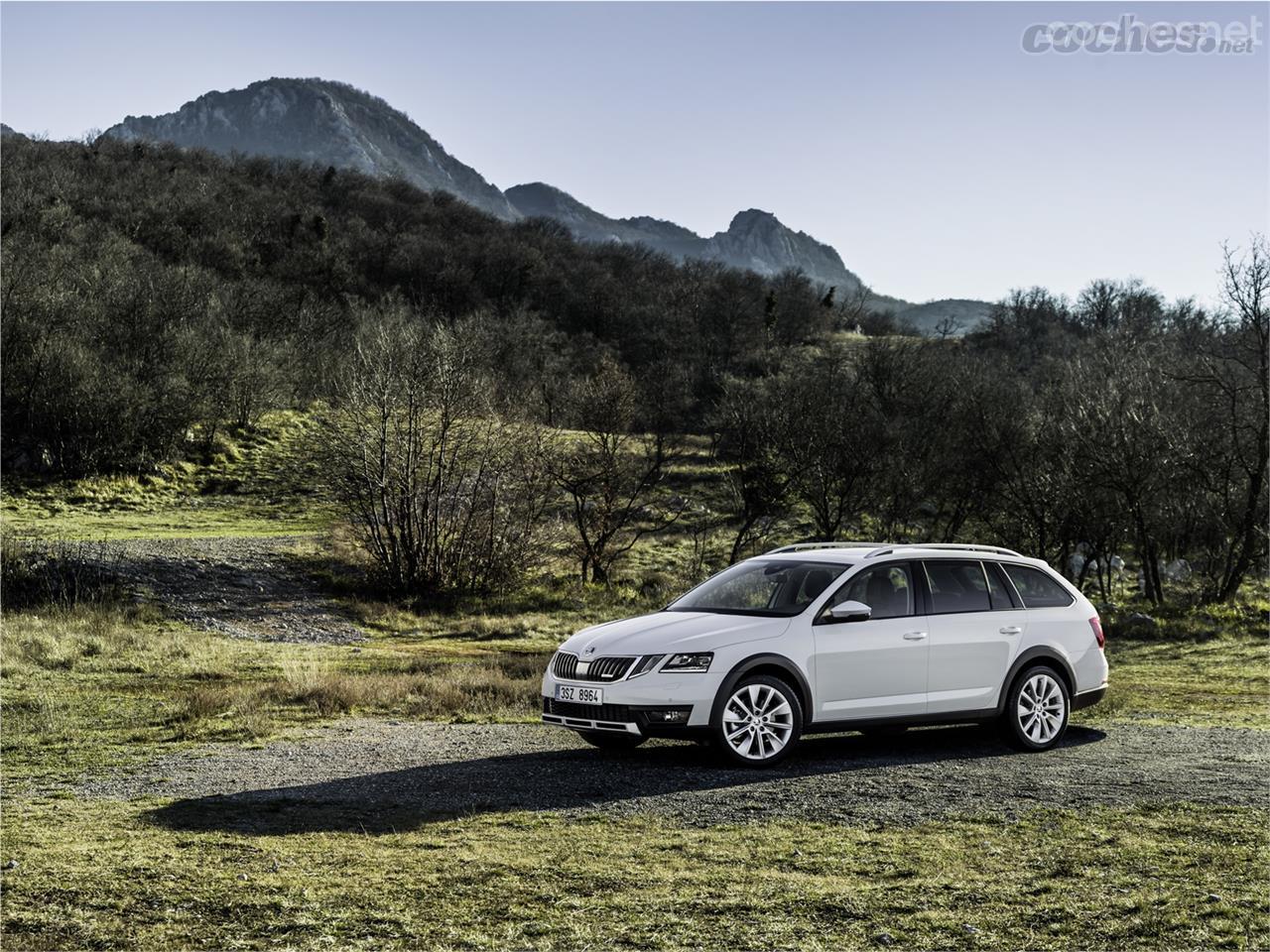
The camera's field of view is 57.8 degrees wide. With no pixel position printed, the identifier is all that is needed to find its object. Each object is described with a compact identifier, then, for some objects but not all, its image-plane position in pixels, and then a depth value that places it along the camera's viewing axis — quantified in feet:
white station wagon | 31.22
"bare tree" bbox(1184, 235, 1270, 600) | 107.55
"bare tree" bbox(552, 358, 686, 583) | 124.47
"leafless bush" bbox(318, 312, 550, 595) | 111.24
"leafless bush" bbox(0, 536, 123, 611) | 91.56
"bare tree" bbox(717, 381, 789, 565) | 137.80
